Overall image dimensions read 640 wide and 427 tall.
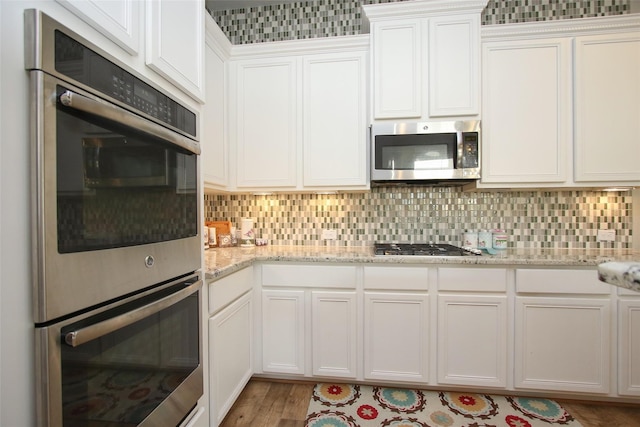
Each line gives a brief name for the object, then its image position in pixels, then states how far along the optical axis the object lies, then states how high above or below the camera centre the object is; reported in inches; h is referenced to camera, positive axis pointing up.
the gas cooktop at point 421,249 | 75.5 -10.6
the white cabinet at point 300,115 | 84.4 +27.3
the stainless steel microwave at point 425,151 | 78.3 +15.5
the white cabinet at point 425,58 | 78.2 +39.9
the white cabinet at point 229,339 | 56.1 -27.4
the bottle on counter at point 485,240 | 85.0 -8.6
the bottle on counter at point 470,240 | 87.0 -8.8
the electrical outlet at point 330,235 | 96.3 -7.9
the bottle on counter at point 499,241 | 84.1 -8.8
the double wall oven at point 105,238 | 24.9 -2.8
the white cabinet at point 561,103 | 76.4 +27.4
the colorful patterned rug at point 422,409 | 63.9 -45.0
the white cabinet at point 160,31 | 31.6 +22.7
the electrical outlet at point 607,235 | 86.4 -7.5
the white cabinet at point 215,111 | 74.7 +26.1
